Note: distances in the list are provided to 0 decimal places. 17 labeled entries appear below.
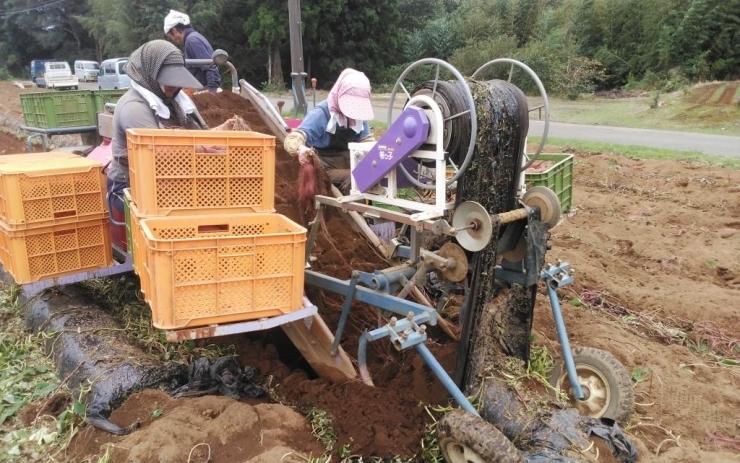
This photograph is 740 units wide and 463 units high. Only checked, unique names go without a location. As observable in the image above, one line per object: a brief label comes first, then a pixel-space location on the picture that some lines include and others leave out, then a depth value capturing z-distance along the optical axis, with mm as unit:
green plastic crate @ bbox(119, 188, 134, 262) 3802
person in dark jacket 6625
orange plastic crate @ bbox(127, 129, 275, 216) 3248
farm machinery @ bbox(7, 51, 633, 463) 3088
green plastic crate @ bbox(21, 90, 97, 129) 7828
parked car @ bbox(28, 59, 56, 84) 38003
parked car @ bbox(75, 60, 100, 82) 32344
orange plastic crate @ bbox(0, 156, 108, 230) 3957
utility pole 7832
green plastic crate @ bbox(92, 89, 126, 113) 8062
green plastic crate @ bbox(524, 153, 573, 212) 5887
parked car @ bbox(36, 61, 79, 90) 29453
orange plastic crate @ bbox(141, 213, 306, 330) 2906
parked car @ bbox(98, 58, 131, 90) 23047
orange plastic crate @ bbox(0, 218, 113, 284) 4047
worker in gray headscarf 4273
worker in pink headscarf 4445
